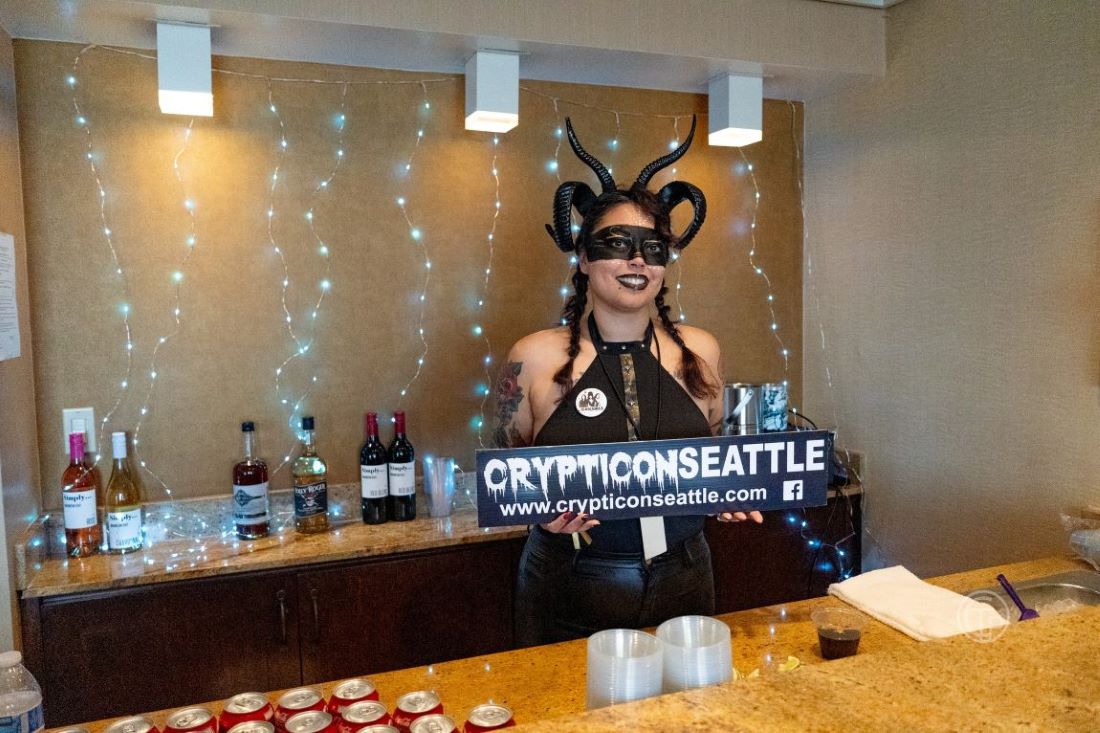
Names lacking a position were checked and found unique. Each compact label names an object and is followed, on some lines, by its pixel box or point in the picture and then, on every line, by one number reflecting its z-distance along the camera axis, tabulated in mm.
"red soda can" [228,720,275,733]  943
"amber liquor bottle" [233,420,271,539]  2320
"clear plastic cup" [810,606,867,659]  1403
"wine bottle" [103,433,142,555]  2197
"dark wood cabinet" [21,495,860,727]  1986
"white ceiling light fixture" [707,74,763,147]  2645
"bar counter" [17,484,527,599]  2002
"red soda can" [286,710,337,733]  936
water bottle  1034
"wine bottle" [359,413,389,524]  2428
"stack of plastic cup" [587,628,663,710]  1002
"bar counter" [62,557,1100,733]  881
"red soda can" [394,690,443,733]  986
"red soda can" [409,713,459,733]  944
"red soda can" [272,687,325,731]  999
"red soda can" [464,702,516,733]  967
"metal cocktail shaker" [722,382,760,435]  2863
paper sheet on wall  1929
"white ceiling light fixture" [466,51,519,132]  2357
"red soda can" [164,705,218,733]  948
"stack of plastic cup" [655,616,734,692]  1052
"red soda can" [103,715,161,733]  972
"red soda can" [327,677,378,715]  1025
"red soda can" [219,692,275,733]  983
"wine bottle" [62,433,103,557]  2143
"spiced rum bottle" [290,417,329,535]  2369
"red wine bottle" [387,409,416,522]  2443
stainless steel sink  1811
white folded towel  1538
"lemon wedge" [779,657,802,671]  1349
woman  1778
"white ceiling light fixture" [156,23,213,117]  2059
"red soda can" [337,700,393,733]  961
